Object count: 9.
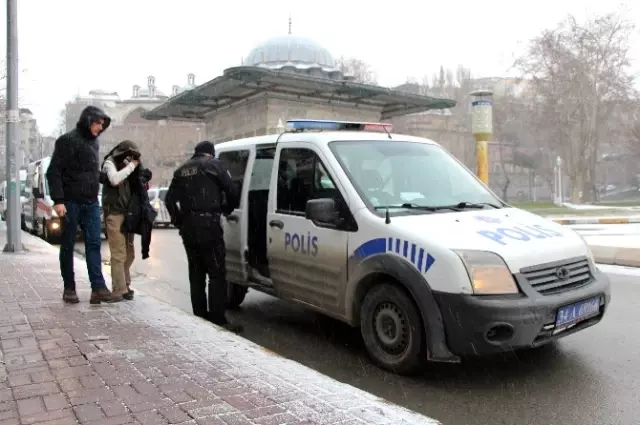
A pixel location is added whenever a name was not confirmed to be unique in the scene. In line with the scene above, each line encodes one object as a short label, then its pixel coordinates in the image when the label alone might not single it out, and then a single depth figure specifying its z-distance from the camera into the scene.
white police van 3.91
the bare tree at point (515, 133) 47.31
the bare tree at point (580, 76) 41.72
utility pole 11.00
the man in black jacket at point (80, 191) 5.61
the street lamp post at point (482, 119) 15.81
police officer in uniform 5.55
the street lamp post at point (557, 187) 44.65
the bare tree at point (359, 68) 60.75
